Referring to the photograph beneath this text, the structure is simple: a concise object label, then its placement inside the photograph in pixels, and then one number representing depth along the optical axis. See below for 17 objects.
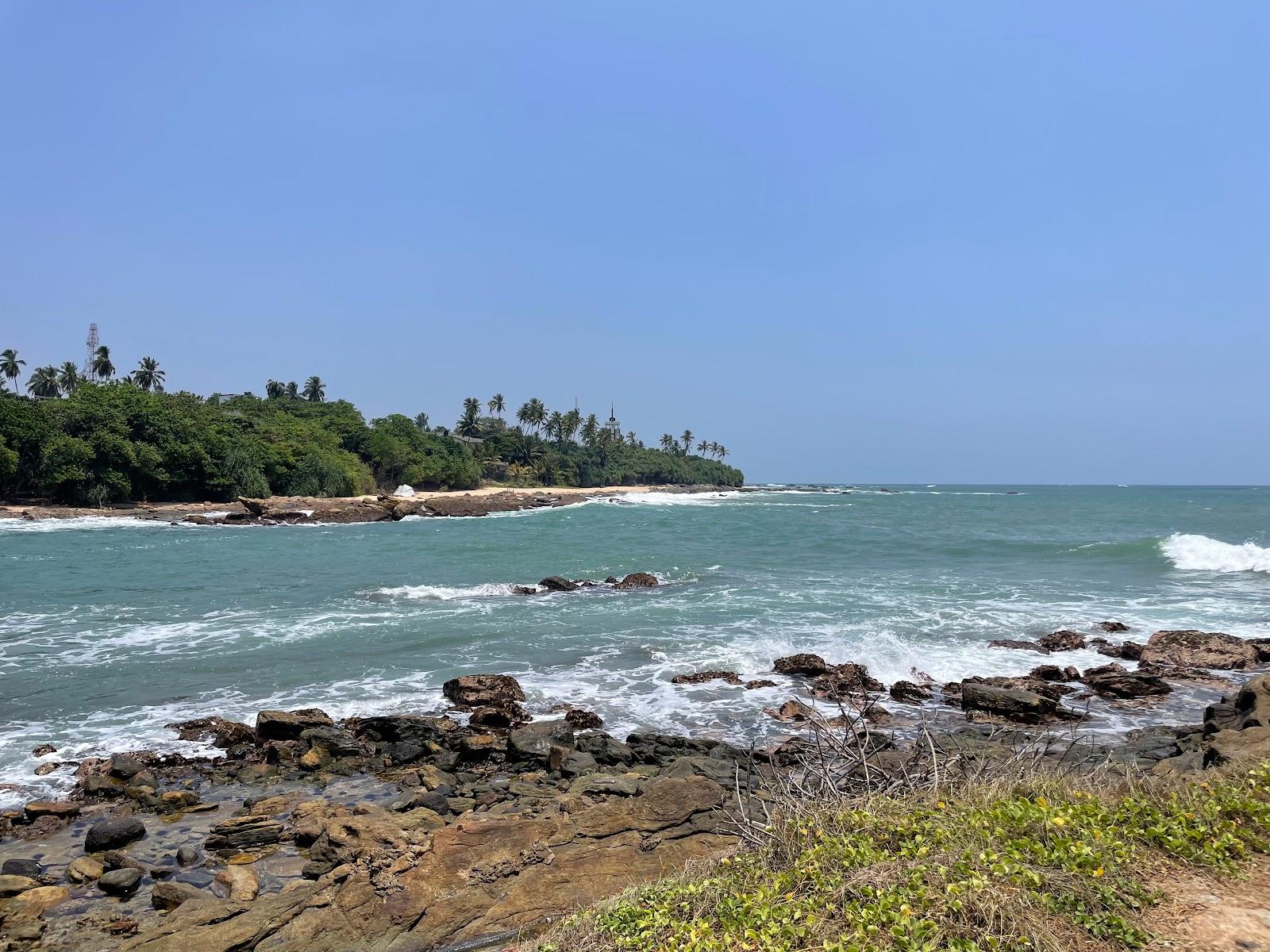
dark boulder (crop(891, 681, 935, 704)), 11.86
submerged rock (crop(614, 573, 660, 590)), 23.56
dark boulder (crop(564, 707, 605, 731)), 10.47
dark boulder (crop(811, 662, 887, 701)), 12.15
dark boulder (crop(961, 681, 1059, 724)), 10.76
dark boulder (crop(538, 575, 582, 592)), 22.92
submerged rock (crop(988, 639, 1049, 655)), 14.95
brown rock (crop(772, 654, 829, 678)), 13.20
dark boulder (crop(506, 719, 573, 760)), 9.16
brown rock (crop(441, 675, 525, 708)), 11.29
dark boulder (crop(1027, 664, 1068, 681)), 12.83
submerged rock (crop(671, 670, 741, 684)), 12.79
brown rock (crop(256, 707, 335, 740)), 9.66
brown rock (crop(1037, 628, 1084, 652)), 15.03
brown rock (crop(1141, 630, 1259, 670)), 13.69
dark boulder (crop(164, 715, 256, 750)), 9.59
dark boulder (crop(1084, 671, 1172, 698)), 12.01
